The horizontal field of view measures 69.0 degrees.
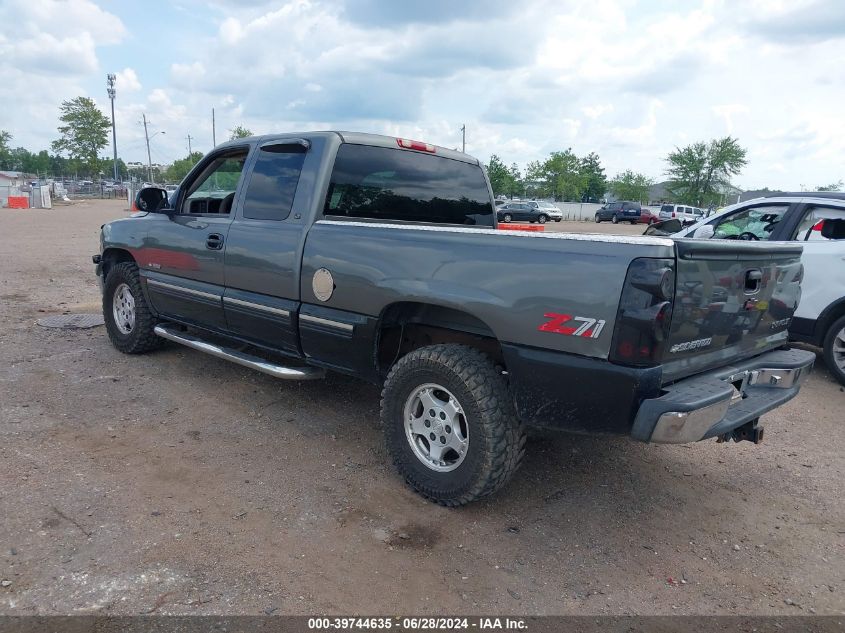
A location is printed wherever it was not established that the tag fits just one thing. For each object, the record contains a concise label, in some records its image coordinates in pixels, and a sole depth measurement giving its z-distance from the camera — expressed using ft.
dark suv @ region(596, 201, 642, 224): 152.15
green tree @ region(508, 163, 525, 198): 231.50
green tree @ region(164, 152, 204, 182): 250.16
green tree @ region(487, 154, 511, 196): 217.56
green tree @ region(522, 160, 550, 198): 233.35
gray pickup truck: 8.87
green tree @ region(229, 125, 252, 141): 204.42
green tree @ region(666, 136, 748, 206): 199.93
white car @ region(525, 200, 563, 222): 144.77
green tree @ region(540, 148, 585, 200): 226.99
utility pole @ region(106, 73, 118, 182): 197.88
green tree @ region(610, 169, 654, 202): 251.39
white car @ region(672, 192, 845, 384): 19.02
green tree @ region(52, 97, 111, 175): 207.41
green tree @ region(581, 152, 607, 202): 263.90
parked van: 138.59
